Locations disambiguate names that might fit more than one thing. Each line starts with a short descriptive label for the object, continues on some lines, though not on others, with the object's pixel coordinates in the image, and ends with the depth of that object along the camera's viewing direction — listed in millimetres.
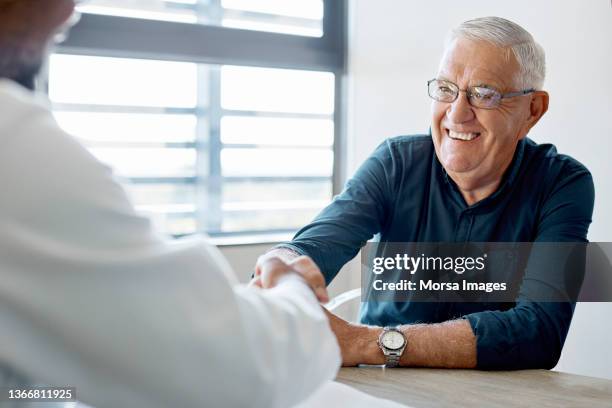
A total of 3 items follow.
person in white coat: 751
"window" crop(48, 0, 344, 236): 3639
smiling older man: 2076
